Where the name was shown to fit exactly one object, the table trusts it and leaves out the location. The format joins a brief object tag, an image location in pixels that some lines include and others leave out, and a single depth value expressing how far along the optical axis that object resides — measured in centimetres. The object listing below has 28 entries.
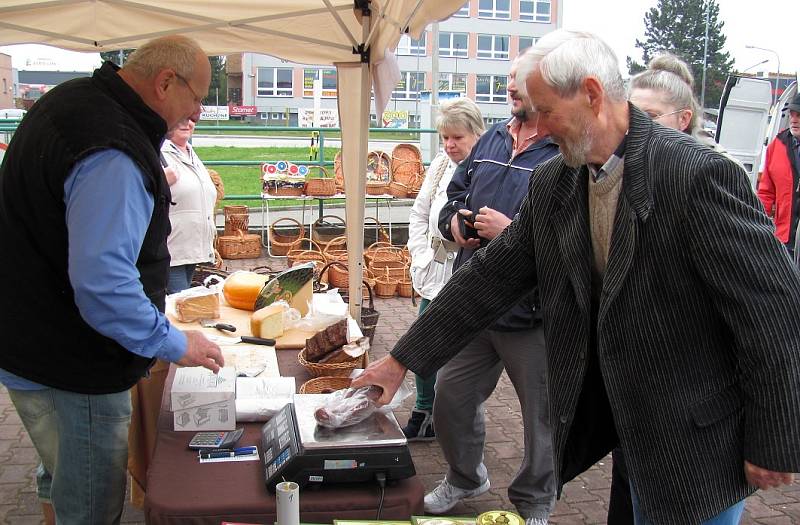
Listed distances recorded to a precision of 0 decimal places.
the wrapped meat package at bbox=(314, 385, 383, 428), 183
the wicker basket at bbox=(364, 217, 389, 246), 908
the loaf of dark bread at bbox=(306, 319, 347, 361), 273
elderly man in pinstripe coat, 141
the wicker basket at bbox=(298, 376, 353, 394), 245
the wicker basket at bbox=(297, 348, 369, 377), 264
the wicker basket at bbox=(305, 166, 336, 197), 862
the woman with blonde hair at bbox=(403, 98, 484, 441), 359
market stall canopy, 369
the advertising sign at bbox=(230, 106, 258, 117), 3056
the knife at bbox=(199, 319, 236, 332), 312
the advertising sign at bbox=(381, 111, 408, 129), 2045
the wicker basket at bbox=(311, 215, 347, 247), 897
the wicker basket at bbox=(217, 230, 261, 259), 880
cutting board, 306
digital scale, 172
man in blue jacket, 280
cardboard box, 212
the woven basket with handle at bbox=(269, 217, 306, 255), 889
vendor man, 173
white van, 1054
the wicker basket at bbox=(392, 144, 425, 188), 893
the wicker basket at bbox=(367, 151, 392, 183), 892
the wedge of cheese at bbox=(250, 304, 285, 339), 306
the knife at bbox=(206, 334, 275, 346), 298
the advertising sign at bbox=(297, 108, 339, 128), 1166
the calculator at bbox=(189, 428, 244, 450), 201
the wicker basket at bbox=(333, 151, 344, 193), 884
